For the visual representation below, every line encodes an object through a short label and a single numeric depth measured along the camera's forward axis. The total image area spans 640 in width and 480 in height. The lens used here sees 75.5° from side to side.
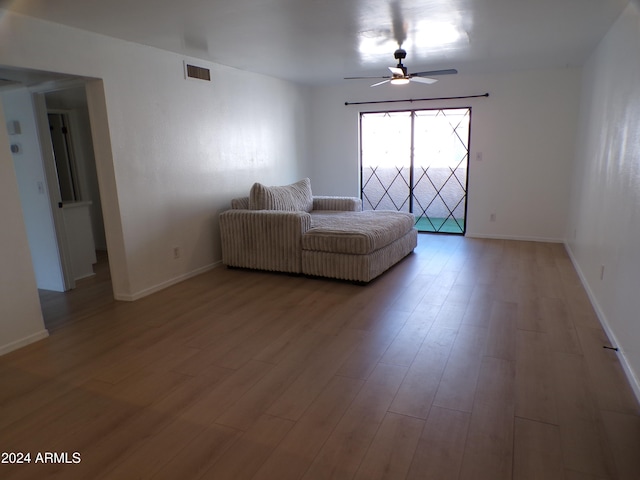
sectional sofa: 4.05
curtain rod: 5.81
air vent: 4.29
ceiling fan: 4.02
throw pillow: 4.73
